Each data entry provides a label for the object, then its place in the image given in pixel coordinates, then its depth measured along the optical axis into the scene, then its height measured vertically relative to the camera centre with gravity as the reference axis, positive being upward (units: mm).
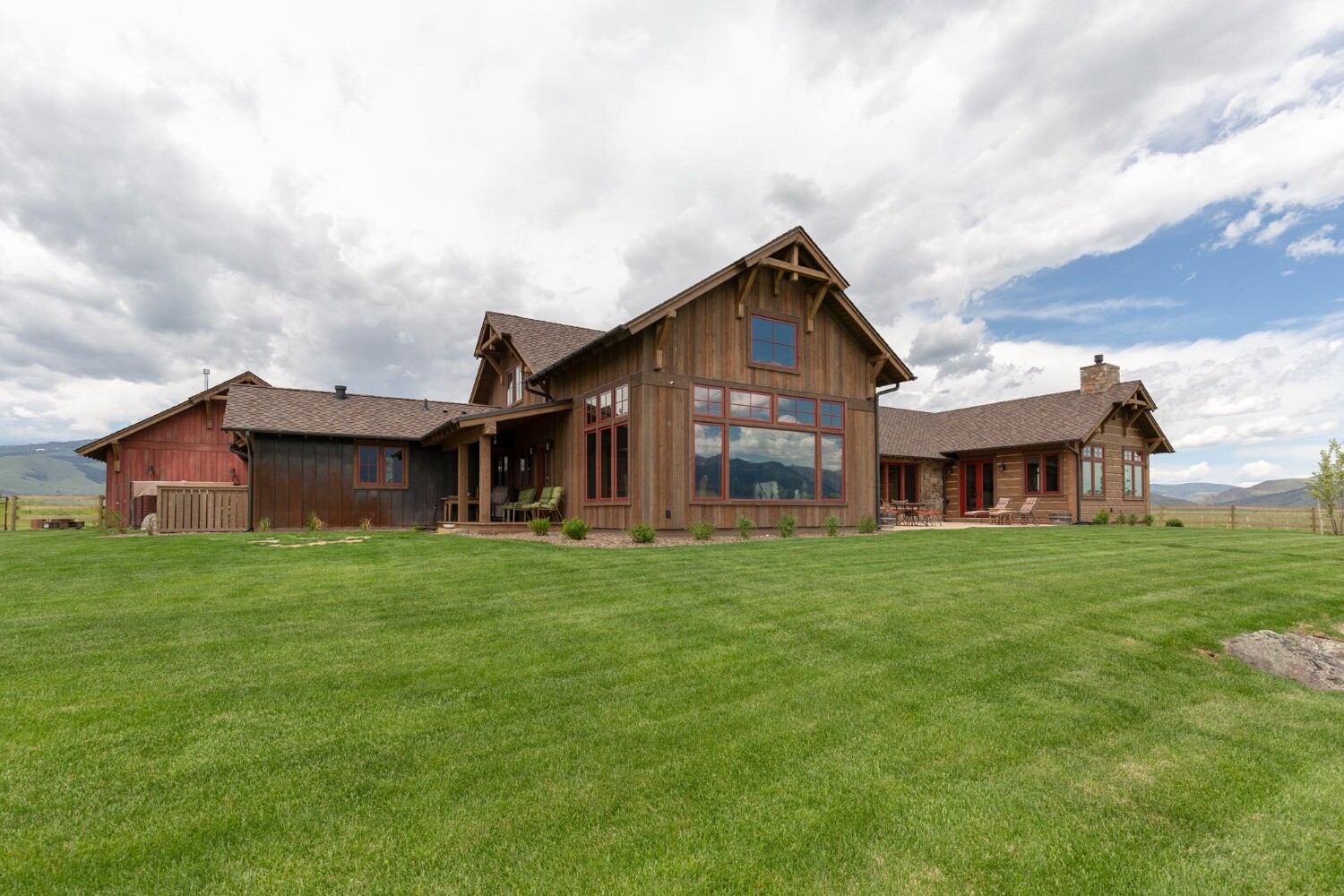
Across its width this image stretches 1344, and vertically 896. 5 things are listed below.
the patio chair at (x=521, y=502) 17578 -630
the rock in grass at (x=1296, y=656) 4746 -1472
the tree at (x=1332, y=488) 19719 -333
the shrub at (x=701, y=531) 12516 -1052
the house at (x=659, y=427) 13523 +1351
